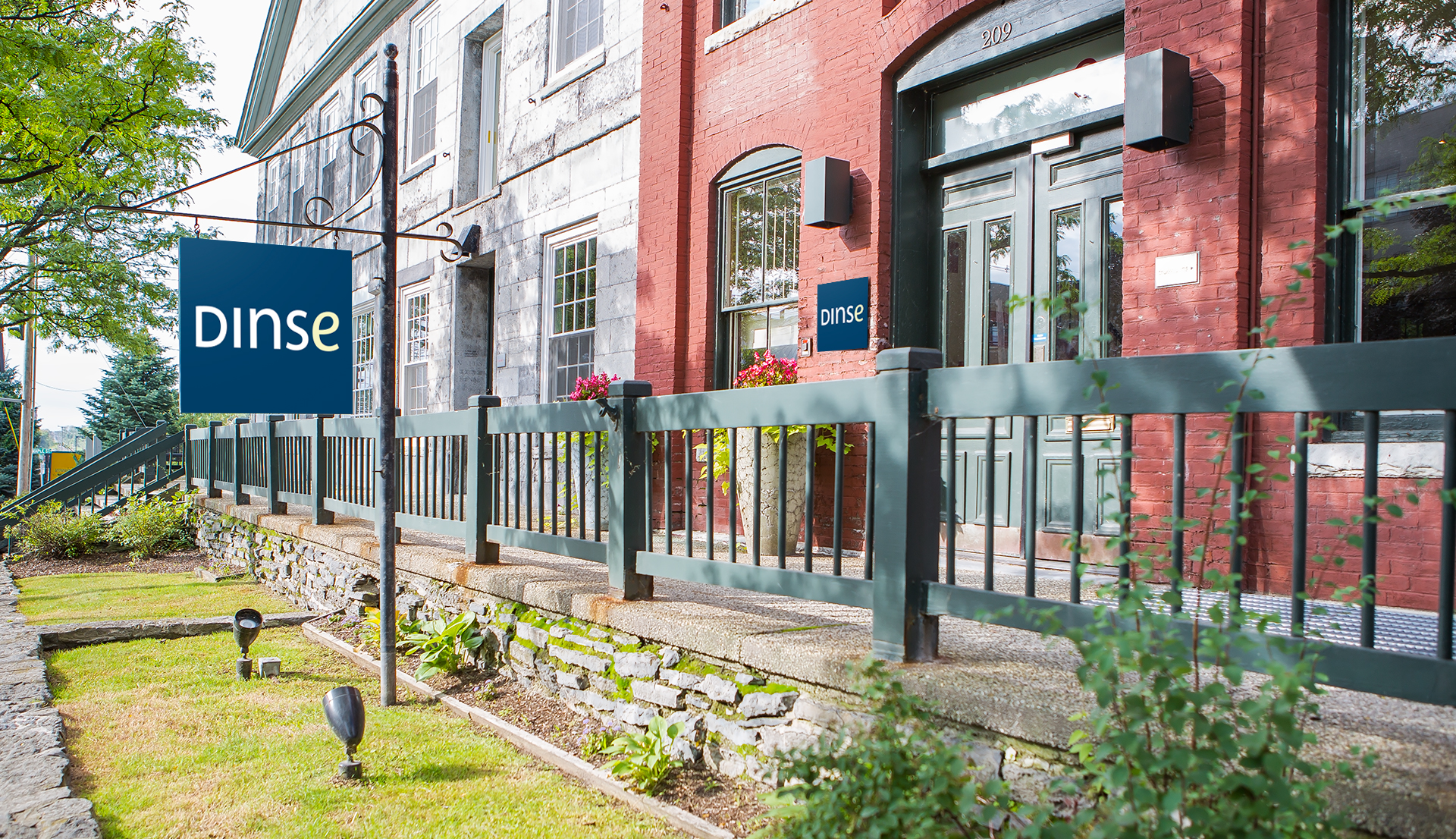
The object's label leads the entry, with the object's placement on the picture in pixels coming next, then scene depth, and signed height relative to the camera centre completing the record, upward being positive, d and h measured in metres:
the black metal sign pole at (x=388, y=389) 5.16 +0.11
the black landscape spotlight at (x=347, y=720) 3.99 -1.32
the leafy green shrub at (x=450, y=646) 5.64 -1.43
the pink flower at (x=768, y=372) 6.66 +0.29
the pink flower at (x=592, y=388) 7.56 +0.19
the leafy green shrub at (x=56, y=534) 12.30 -1.67
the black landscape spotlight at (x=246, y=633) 5.84 -1.41
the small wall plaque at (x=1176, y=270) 4.76 +0.74
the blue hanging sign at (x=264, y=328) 4.98 +0.44
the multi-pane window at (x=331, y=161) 16.11 +4.39
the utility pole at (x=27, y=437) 20.17 -0.64
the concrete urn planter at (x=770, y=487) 6.39 -0.51
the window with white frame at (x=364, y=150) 14.66 +4.03
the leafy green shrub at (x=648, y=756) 3.76 -1.42
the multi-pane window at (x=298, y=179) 18.30 +4.61
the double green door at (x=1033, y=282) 5.39 +0.82
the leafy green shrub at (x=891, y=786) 2.36 -0.99
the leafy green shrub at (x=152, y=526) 12.66 -1.62
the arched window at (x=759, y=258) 7.43 +1.26
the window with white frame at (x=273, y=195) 20.19 +4.72
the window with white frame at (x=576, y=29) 9.73 +4.04
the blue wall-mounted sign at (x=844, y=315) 6.52 +0.69
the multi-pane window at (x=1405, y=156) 4.25 +1.20
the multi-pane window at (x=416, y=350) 13.27 +0.84
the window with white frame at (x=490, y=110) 12.08 +3.87
